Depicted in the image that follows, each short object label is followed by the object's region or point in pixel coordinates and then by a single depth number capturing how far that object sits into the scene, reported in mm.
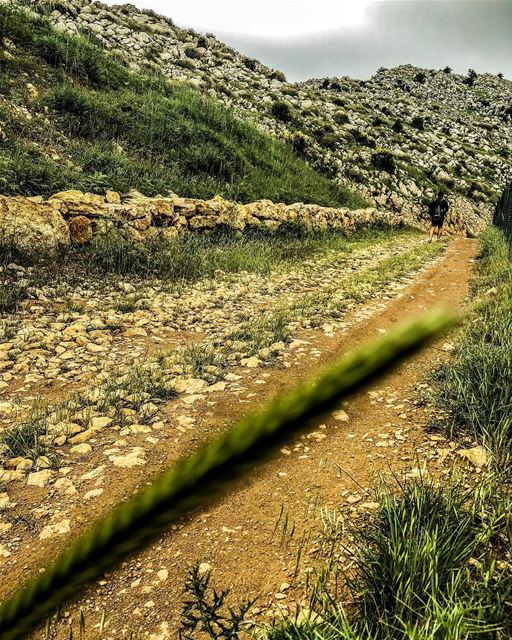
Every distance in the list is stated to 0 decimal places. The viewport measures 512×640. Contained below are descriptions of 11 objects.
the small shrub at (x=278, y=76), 32138
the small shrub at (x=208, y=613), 895
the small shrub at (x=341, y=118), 30406
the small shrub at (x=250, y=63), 31675
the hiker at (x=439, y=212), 16828
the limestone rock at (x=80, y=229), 7500
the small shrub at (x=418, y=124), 38728
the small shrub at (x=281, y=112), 24422
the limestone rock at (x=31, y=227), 6574
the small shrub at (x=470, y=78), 64250
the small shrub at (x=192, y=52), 28281
